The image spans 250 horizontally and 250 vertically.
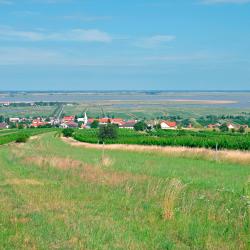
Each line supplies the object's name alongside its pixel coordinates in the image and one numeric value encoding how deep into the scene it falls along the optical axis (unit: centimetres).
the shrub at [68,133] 6838
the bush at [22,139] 5524
